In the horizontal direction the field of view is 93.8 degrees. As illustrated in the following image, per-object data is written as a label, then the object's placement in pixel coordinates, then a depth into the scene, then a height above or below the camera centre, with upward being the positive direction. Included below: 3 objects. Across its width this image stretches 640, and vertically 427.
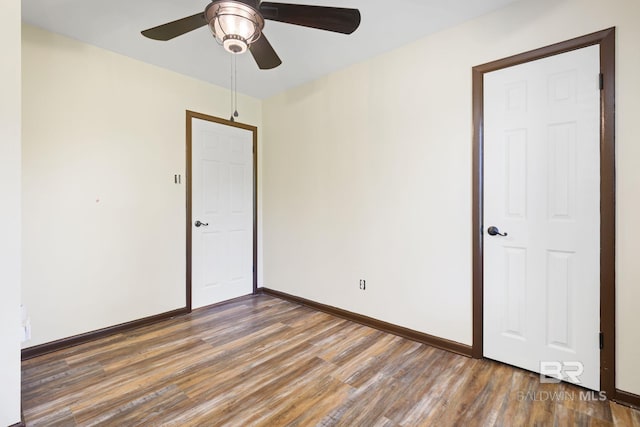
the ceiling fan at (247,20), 1.48 +1.05
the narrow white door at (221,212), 3.40 -0.02
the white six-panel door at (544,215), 1.88 -0.04
